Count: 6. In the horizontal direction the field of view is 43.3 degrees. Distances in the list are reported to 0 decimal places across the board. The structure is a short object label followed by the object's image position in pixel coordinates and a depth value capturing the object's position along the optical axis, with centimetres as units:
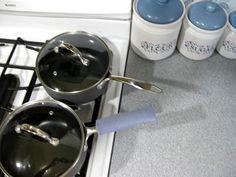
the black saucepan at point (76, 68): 57
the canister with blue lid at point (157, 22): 62
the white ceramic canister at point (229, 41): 65
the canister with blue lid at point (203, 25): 62
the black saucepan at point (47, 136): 51
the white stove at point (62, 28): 65
